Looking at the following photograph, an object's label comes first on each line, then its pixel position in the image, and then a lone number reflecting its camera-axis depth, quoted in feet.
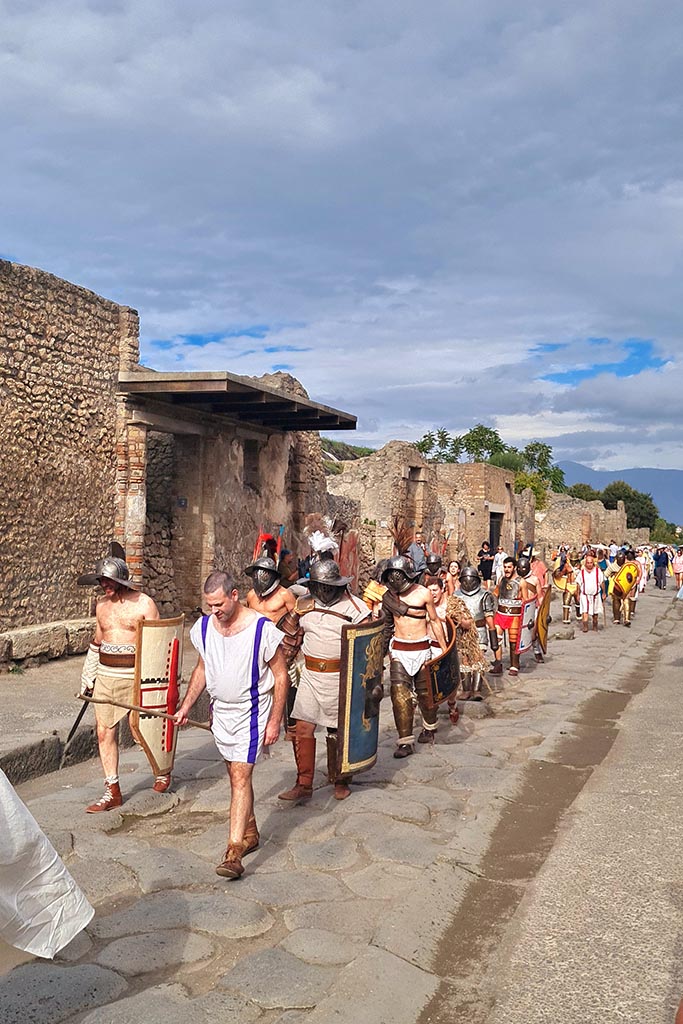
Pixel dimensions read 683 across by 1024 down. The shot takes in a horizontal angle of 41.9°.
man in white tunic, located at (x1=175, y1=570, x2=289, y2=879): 14.88
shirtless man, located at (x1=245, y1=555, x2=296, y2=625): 20.53
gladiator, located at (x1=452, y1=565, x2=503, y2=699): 32.73
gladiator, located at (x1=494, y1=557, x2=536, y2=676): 35.63
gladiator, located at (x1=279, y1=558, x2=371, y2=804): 18.33
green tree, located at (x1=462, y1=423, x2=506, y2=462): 177.06
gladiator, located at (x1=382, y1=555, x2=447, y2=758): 22.54
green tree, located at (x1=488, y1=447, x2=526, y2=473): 175.94
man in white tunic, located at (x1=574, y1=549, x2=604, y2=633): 53.62
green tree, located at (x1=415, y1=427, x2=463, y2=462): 168.66
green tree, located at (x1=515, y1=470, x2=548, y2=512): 151.67
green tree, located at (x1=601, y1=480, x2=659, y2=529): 223.30
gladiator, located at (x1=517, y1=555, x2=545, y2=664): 36.06
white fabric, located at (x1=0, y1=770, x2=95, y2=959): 8.44
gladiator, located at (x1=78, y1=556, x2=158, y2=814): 18.35
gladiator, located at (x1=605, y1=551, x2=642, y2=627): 58.44
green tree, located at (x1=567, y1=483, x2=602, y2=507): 222.07
